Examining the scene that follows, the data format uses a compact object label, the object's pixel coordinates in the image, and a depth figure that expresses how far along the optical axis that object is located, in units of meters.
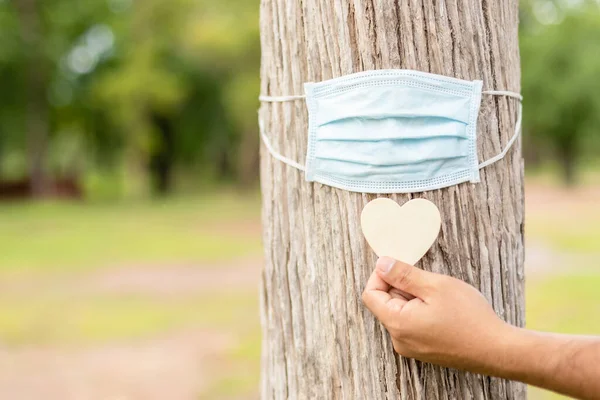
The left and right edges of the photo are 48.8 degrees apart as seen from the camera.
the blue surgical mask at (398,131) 1.58
